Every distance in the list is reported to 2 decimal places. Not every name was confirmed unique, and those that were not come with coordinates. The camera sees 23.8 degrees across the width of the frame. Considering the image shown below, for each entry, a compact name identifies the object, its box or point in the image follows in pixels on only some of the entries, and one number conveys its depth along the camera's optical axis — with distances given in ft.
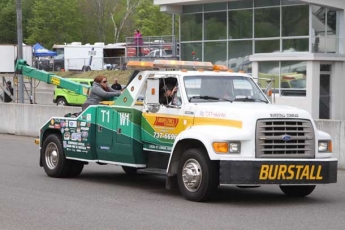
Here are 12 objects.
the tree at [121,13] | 286.66
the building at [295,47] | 115.24
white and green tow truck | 39.70
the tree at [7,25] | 316.81
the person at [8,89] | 145.36
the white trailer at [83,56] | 199.52
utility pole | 108.68
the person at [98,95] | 51.60
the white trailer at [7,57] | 136.87
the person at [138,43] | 154.30
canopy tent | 225.76
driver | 44.42
